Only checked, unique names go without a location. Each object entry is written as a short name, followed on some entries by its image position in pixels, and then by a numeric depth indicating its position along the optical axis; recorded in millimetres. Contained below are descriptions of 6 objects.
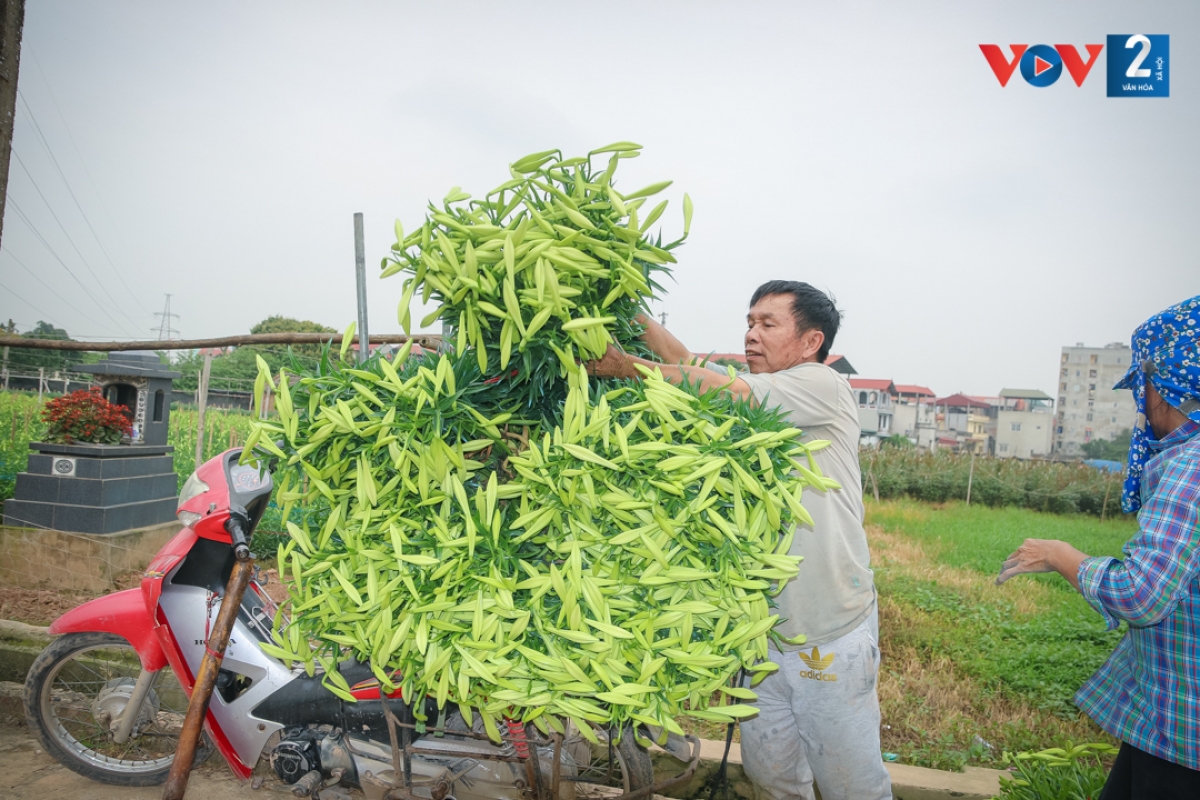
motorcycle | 1771
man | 1636
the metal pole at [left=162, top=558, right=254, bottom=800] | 1718
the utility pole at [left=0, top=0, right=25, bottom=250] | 1480
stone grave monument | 5098
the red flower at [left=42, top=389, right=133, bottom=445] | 5180
